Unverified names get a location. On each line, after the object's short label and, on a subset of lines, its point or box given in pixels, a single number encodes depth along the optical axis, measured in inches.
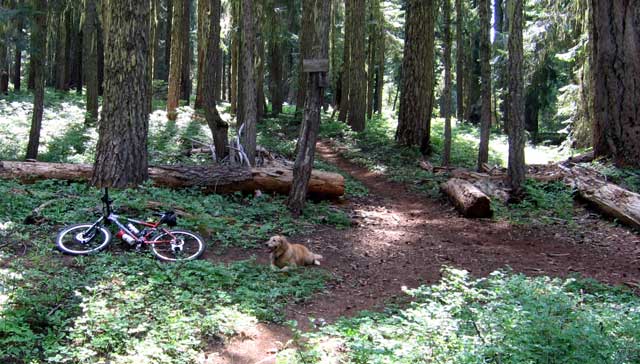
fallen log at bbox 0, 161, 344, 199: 409.4
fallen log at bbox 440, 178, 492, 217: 412.8
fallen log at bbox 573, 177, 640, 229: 375.2
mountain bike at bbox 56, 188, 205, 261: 285.0
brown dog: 283.1
